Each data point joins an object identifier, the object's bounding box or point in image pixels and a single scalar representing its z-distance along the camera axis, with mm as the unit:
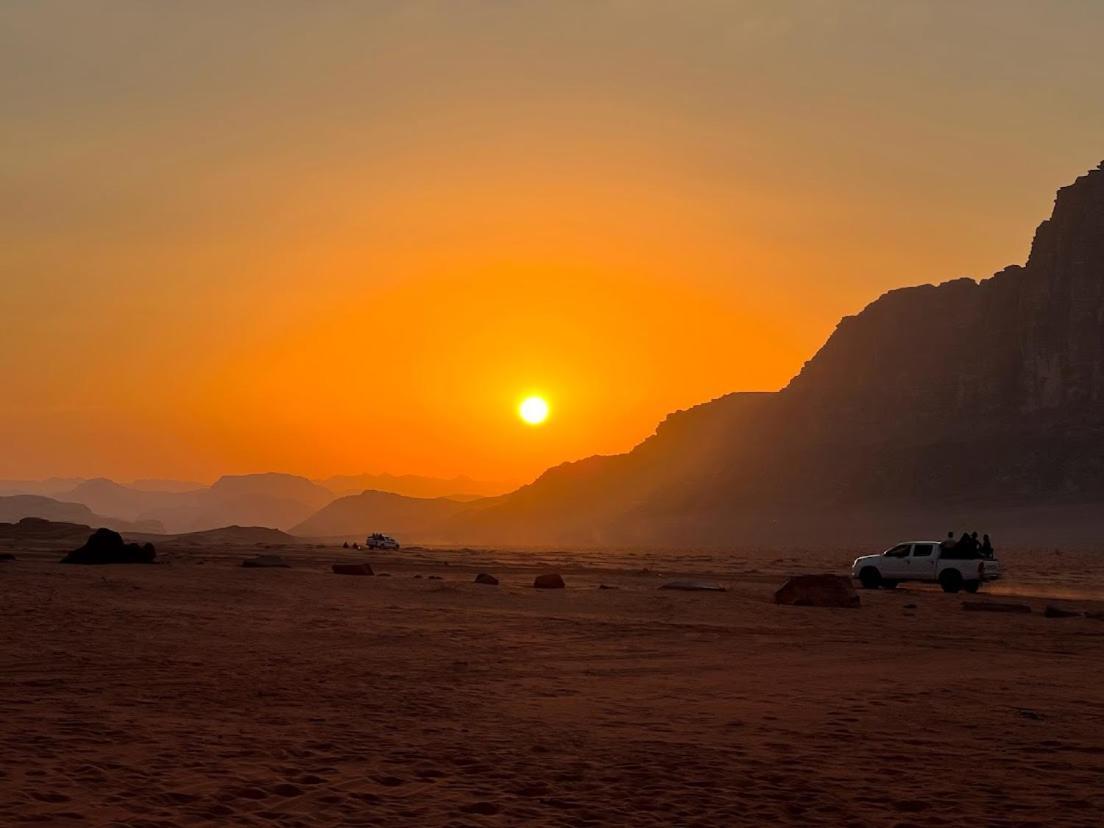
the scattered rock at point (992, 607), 31312
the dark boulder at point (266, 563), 44638
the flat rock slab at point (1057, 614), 29861
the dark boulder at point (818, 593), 31531
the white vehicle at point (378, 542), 96812
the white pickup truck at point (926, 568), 39781
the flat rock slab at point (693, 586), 36812
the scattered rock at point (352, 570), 41906
